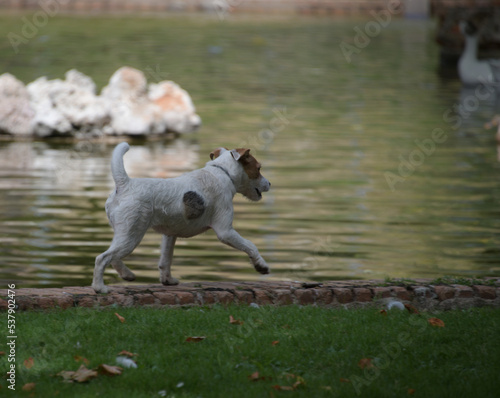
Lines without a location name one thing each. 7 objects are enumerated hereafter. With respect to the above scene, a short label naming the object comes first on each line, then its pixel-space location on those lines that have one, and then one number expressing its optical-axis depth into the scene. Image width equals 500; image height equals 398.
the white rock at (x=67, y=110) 33.50
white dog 13.02
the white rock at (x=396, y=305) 13.32
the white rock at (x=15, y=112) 33.75
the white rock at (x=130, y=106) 33.91
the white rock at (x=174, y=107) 35.66
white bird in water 50.84
